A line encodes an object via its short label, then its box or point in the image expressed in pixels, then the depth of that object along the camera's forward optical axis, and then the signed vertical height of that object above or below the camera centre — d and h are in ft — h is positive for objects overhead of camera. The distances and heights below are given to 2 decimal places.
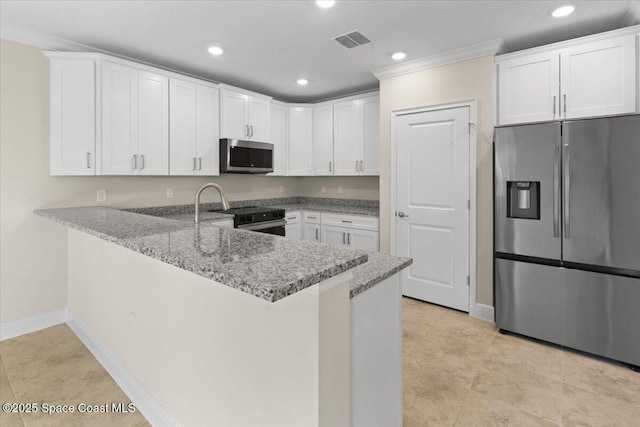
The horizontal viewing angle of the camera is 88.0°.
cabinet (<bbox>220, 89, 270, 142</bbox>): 12.98 +3.95
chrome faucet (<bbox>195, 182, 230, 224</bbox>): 6.37 +0.20
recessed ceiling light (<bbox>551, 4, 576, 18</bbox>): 7.96 +4.93
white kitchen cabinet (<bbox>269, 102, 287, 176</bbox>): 15.31 +3.53
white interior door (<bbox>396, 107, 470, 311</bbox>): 10.80 +0.30
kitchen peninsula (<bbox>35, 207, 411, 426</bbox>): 3.27 -1.50
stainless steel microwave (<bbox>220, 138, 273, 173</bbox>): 12.82 +2.27
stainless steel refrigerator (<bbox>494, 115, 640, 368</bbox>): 7.63 -0.55
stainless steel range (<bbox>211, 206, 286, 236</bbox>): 12.43 -0.29
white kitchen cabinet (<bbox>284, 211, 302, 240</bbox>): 15.04 -0.61
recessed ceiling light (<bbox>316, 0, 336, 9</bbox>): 7.64 +4.87
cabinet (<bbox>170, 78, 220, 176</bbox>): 11.51 +3.02
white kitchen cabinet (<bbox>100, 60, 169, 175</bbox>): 9.83 +2.85
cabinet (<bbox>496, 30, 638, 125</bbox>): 8.31 +3.56
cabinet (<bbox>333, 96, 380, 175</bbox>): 14.21 +3.35
